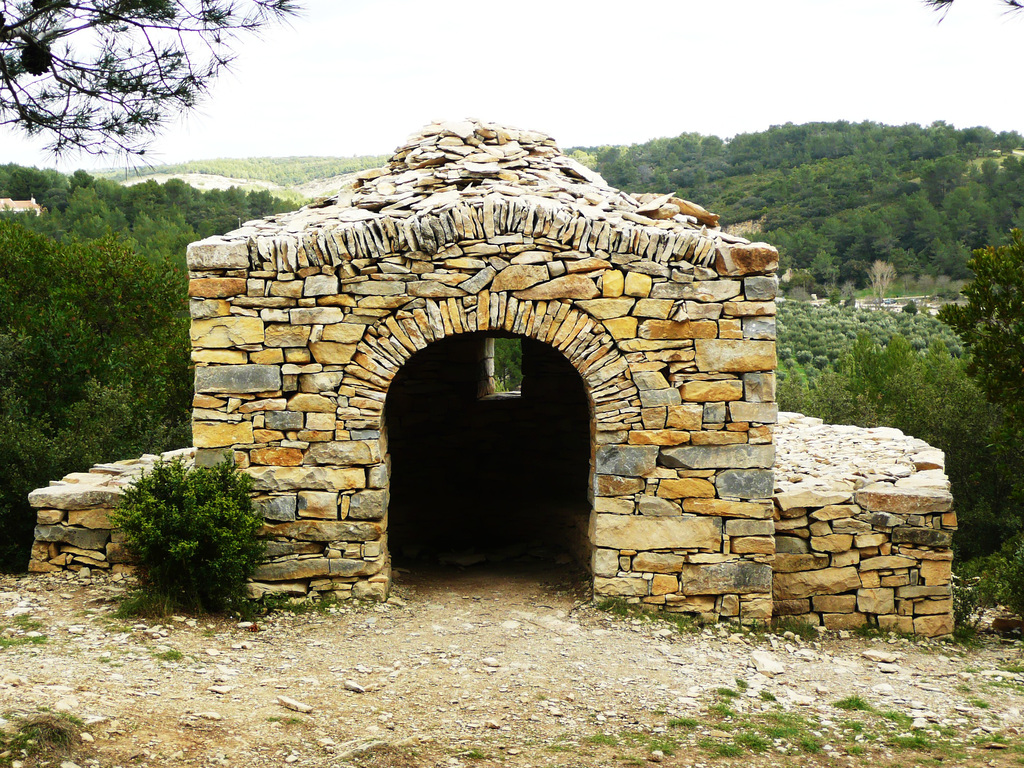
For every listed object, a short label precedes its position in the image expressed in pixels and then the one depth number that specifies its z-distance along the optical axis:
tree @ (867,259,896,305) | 40.69
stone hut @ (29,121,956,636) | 6.58
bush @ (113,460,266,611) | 6.18
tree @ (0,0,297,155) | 5.80
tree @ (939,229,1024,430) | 11.36
